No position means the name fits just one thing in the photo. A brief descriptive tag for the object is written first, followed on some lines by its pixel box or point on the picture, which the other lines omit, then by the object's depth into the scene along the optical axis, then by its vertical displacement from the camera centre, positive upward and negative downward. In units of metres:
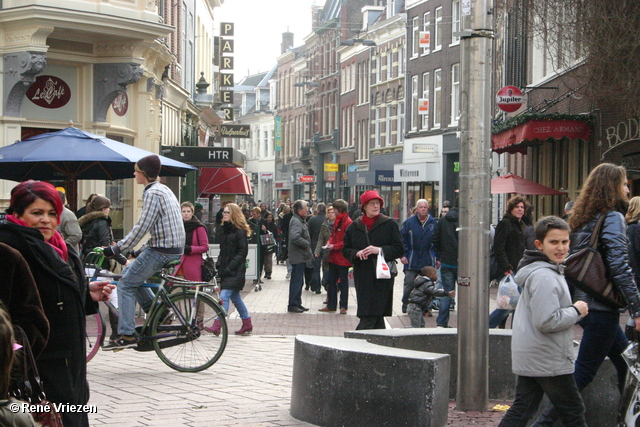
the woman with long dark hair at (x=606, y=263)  5.67 -0.38
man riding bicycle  8.15 -0.40
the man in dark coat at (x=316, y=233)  17.73 -0.65
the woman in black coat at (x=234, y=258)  11.38 -0.73
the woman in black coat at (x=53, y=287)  4.14 -0.41
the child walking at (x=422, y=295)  11.06 -1.12
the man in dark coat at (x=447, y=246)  12.68 -0.62
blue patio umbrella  11.33 +0.50
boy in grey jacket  4.96 -0.72
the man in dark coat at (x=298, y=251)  14.39 -0.84
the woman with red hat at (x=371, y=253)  9.23 -0.53
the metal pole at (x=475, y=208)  6.28 -0.05
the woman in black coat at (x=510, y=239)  10.92 -0.45
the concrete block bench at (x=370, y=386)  5.70 -1.17
